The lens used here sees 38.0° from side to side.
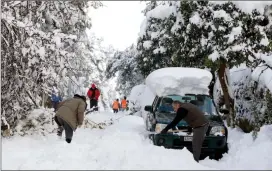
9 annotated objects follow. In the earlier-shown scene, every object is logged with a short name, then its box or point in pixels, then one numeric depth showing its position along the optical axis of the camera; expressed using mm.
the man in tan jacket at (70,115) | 8859
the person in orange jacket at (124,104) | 35316
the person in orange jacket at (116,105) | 34162
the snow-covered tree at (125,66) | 33438
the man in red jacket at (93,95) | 20781
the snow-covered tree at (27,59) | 9438
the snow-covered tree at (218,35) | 13734
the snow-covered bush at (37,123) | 10289
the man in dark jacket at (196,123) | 7805
